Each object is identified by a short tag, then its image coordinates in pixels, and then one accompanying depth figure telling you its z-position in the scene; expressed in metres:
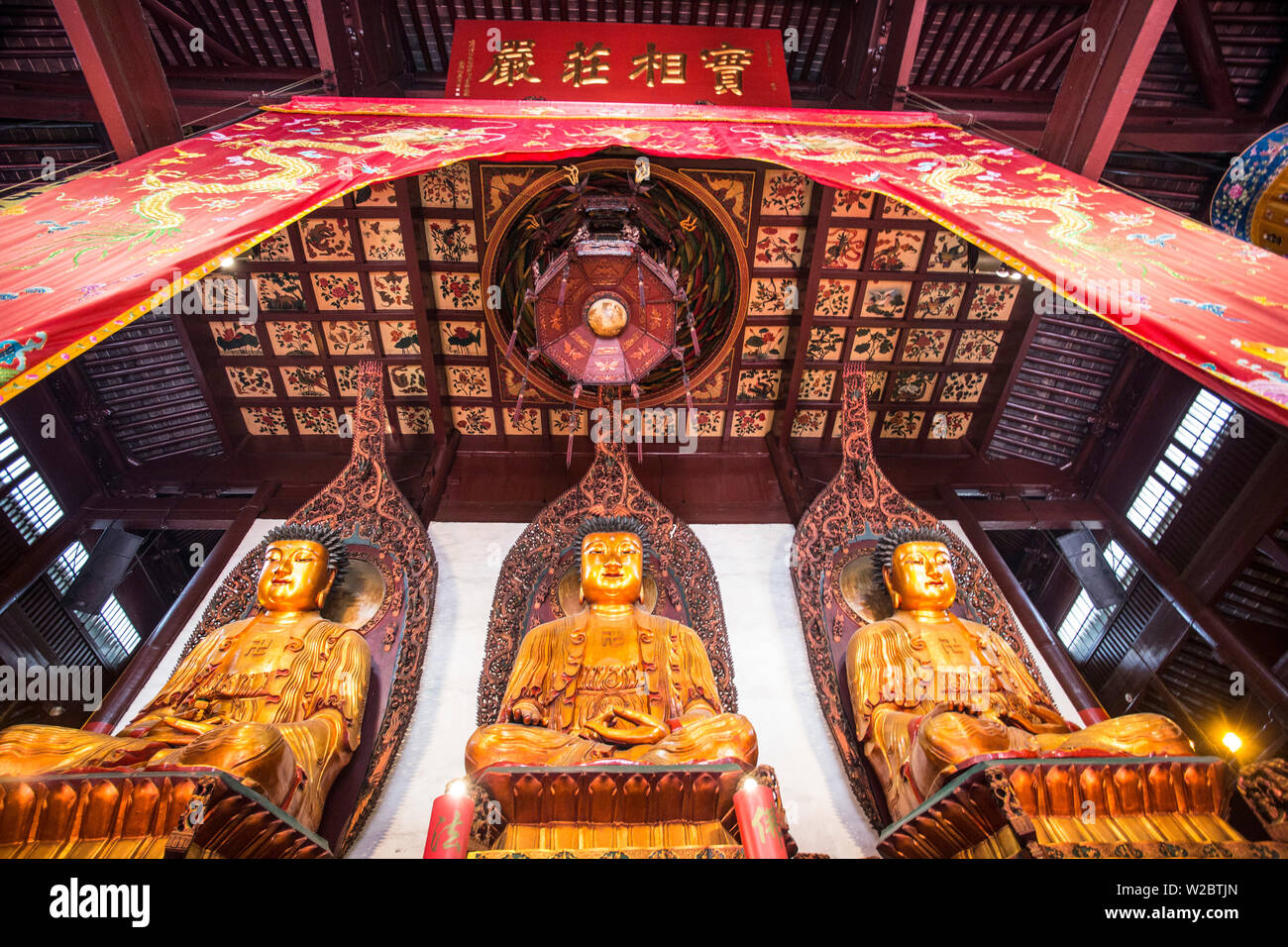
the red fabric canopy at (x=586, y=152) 2.45
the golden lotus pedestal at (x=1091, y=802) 2.74
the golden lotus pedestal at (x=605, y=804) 2.82
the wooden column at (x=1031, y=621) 5.32
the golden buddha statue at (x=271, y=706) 3.04
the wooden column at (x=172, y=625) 4.89
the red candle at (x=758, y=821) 2.10
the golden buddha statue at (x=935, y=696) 3.15
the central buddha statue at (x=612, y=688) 3.18
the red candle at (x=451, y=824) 1.88
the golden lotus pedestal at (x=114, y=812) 2.55
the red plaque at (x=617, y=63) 5.56
